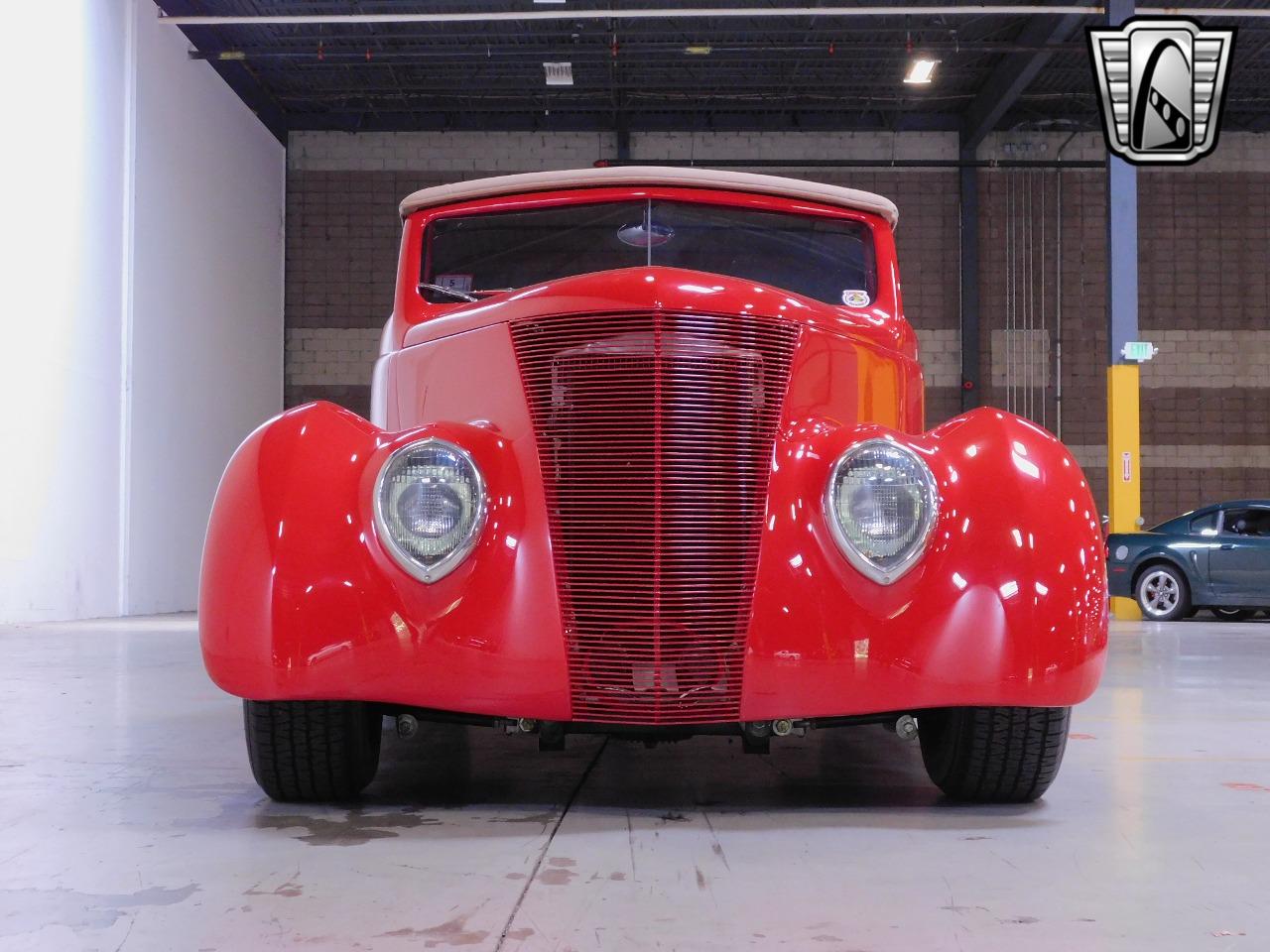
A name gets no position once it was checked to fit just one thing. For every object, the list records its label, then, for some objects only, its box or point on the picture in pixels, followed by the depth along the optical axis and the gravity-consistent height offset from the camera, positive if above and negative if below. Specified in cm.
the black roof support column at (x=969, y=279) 1728 +318
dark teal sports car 1220 -60
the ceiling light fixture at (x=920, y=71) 1455 +516
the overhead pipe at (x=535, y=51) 1477 +560
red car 264 -12
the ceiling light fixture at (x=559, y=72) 1522 +538
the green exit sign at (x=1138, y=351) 1308 +162
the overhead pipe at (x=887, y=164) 1728 +481
